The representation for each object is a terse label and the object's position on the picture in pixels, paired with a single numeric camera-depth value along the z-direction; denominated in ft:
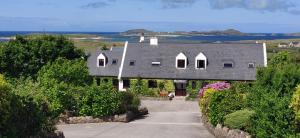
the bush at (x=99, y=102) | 107.24
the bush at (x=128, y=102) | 113.19
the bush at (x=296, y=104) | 60.85
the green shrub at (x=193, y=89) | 191.01
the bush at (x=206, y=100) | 99.72
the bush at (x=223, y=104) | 88.12
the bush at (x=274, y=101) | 62.59
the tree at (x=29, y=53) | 191.01
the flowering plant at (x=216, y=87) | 110.66
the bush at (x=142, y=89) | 198.65
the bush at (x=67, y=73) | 128.03
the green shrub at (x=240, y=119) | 75.82
